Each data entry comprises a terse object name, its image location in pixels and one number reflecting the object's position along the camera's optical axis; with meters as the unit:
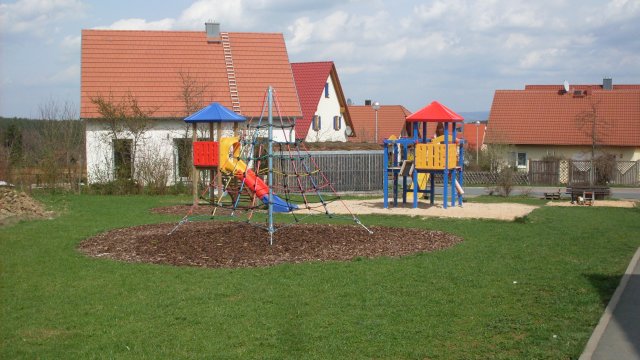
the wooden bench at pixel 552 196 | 26.66
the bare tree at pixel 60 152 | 27.59
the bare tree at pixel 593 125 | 44.28
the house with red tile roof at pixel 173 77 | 31.33
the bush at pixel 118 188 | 27.38
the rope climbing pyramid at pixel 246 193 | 18.44
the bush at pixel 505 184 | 27.73
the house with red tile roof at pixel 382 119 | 60.81
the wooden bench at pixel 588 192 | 24.81
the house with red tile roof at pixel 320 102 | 42.94
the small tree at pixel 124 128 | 28.45
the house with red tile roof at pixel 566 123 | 45.34
